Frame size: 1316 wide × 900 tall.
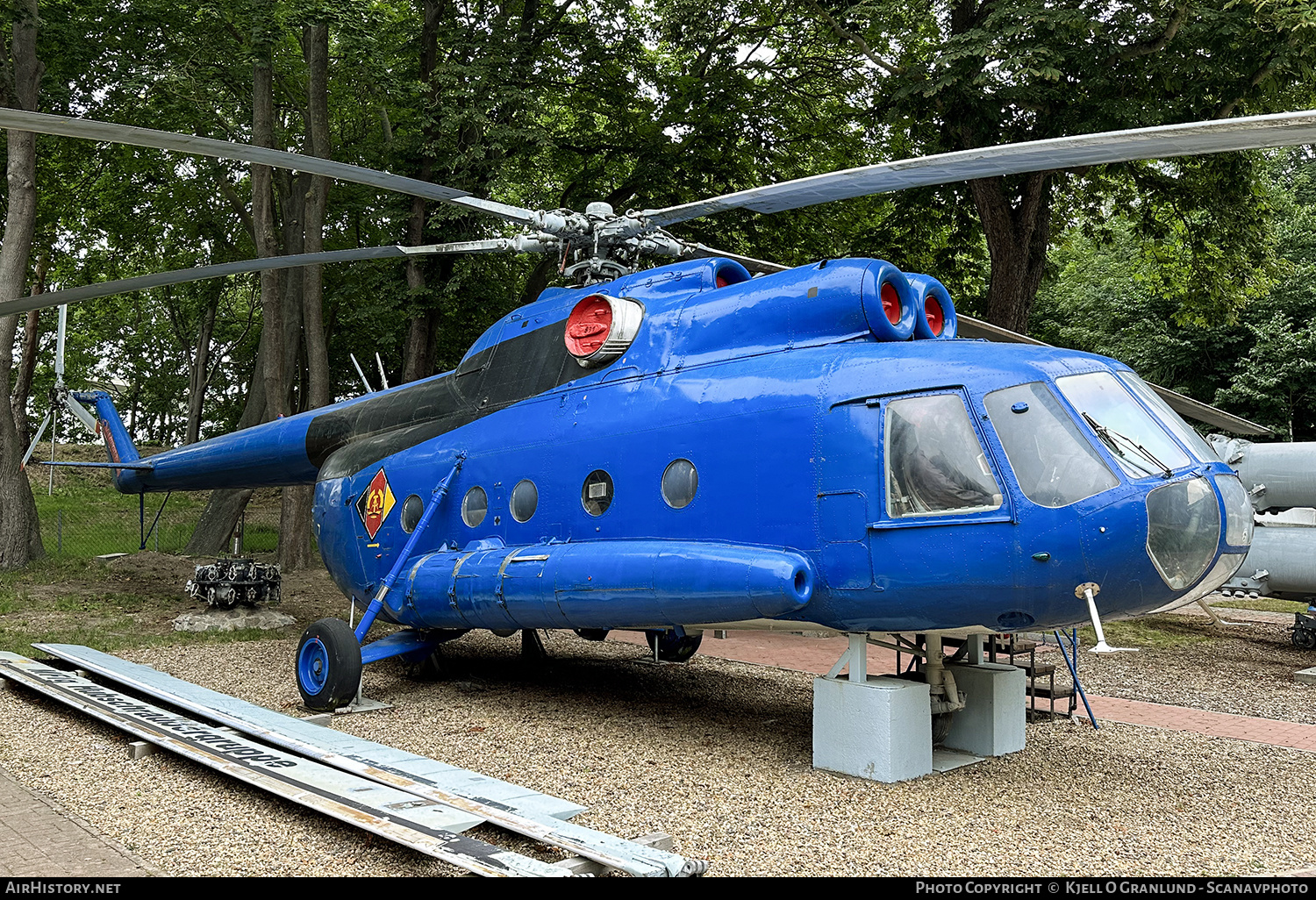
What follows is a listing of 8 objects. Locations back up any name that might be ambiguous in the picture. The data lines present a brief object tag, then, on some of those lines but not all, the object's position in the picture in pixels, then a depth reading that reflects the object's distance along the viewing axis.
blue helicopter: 6.27
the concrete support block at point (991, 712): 8.16
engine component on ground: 14.74
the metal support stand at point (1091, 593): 6.20
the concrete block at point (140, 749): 7.60
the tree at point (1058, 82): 13.93
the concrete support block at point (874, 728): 7.25
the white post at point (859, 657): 7.47
